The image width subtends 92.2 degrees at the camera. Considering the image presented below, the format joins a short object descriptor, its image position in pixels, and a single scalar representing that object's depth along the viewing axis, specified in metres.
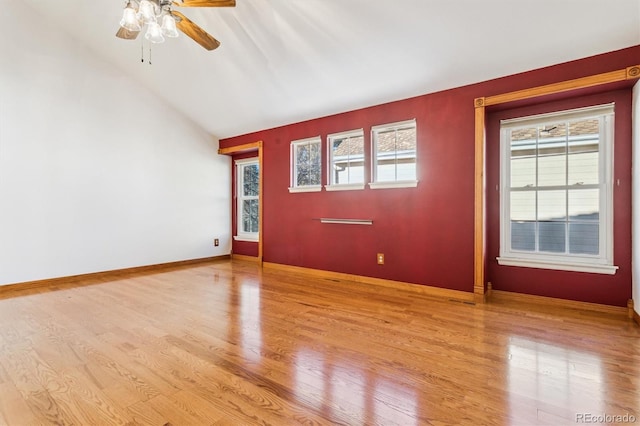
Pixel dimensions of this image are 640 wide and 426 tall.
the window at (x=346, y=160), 4.20
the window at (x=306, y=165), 4.66
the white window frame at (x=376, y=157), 3.70
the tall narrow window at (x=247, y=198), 5.81
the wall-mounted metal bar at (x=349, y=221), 4.05
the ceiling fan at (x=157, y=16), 2.20
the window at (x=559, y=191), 2.91
